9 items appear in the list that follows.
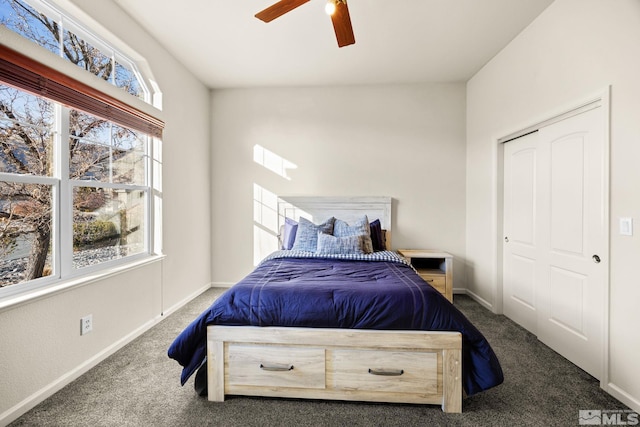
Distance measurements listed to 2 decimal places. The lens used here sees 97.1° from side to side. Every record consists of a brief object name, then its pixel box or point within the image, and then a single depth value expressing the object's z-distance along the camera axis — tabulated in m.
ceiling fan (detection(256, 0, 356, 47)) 1.71
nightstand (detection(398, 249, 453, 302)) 3.32
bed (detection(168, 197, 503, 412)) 1.64
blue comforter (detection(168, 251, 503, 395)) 1.65
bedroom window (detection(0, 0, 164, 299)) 1.66
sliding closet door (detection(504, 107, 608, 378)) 1.97
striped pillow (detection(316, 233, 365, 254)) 2.88
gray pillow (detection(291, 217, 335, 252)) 3.11
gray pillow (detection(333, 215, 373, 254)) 3.04
